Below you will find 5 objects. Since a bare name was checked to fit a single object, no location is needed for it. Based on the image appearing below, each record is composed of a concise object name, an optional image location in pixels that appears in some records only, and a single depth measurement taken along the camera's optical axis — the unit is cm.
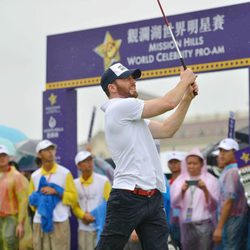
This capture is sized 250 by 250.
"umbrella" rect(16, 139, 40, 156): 1238
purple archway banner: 913
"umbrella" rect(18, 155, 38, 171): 1217
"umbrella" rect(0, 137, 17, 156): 1207
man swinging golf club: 512
